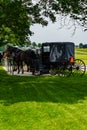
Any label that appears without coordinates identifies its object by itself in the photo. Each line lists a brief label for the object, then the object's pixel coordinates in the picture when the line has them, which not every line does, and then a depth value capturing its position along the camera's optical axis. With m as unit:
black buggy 18.78
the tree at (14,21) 12.92
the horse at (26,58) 18.77
